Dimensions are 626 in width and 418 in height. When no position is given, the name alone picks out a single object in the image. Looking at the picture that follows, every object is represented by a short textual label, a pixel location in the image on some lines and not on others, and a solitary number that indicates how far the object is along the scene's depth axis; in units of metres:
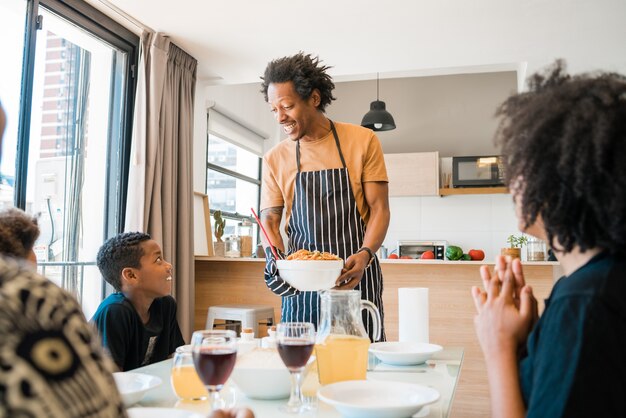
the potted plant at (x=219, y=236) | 4.35
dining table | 0.98
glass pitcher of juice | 1.14
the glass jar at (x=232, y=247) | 4.34
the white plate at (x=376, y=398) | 0.88
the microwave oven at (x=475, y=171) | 5.77
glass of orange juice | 0.99
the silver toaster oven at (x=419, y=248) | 6.02
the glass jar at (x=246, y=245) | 4.37
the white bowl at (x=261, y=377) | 1.02
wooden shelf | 5.82
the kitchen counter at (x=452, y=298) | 3.43
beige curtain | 3.52
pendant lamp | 5.21
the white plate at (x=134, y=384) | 1.00
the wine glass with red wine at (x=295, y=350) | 0.95
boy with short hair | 1.80
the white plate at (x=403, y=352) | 1.42
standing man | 1.99
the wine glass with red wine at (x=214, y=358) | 0.86
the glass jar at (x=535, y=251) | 3.69
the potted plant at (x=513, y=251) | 3.71
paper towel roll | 1.84
